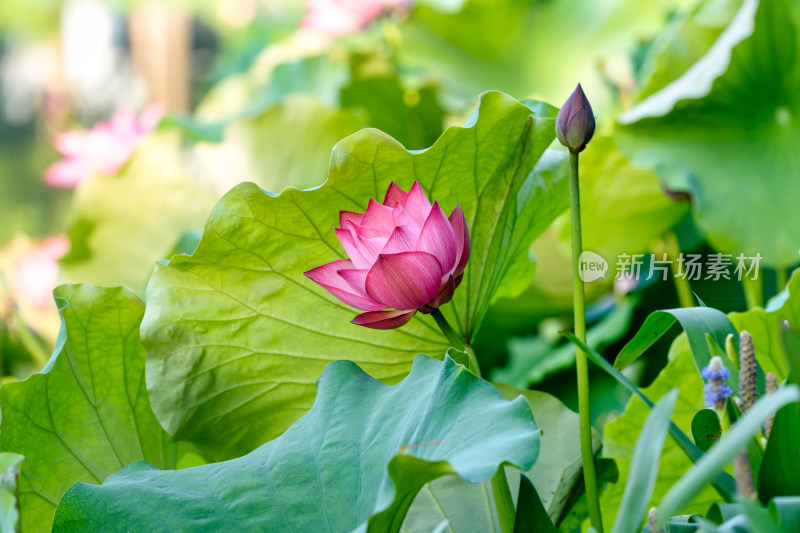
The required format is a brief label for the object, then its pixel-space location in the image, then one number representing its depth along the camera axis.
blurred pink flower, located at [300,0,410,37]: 6.70
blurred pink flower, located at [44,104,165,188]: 5.76
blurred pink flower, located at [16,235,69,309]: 6.11
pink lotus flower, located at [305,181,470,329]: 3.04
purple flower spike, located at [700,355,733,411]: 2.89
